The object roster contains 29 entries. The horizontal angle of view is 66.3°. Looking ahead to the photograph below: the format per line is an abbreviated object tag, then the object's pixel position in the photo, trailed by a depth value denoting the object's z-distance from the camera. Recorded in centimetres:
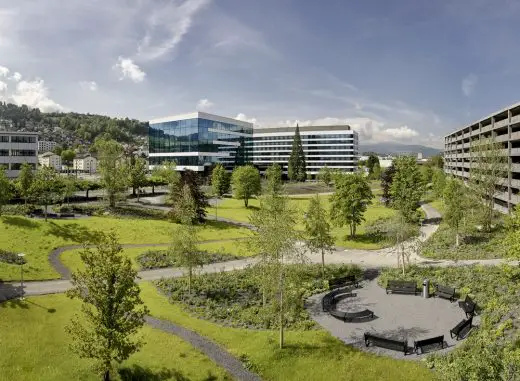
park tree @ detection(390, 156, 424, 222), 5078
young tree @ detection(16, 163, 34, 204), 5891
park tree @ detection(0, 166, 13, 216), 4944
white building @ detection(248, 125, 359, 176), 17438
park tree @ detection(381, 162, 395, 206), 8626
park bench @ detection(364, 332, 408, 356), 2284
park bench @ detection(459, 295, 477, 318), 2695
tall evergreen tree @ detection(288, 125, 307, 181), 14900
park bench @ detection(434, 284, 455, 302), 3092
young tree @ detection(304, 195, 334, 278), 3838
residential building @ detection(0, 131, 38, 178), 9406
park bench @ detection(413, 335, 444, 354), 2273
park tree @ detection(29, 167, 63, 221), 5810
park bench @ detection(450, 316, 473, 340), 2409
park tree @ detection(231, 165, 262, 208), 8206
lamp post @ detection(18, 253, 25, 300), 3063
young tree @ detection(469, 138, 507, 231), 5122
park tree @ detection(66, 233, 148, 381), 1869
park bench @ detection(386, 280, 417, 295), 3281
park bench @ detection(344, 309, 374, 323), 2775
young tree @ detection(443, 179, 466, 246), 4553
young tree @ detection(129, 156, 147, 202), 8238
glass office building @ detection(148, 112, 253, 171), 12012
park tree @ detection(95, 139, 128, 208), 6769
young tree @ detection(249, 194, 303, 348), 2400
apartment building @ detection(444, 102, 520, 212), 6116
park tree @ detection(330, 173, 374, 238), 5294
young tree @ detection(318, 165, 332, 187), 12600
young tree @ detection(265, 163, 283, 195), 7196
